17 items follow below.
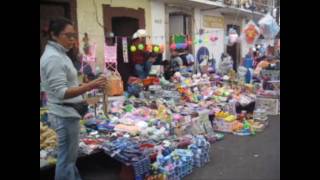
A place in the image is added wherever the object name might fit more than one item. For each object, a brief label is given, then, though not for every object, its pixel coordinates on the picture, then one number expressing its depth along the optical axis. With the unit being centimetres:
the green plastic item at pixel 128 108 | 618
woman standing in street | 295
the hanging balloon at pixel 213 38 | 1220
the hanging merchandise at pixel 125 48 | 774
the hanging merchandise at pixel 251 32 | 646
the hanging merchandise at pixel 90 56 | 718
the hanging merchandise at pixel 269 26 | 597
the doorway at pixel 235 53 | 1577
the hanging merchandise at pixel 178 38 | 992
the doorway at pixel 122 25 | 783
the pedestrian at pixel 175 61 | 885
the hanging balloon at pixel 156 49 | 819
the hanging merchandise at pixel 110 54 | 740
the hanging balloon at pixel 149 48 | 812
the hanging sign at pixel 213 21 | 1259
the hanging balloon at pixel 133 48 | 786
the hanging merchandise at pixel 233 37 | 920
